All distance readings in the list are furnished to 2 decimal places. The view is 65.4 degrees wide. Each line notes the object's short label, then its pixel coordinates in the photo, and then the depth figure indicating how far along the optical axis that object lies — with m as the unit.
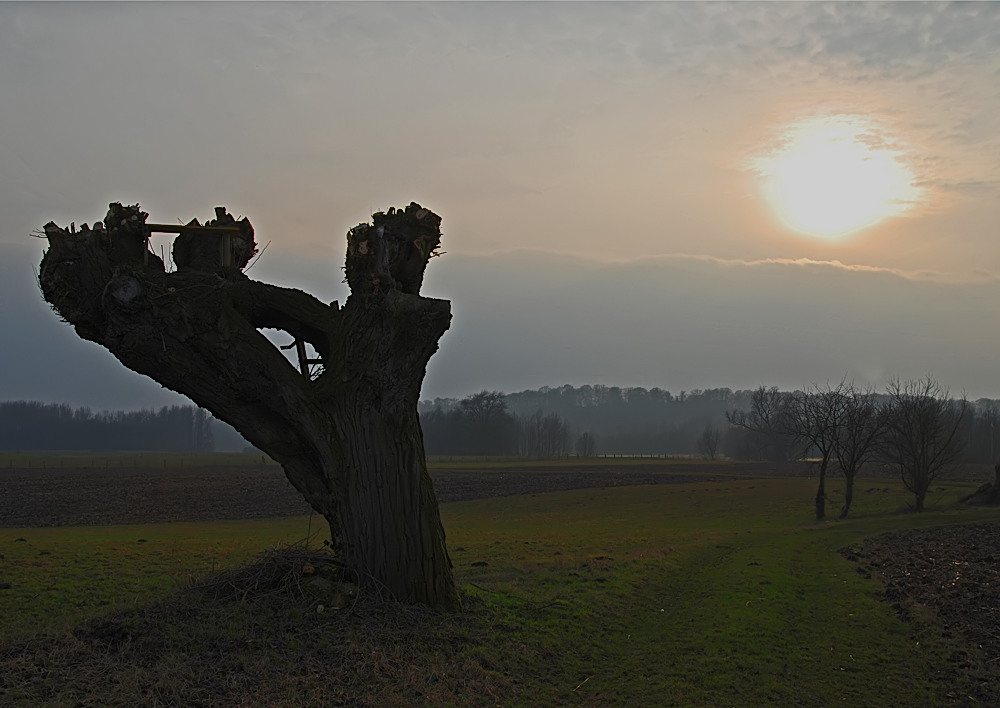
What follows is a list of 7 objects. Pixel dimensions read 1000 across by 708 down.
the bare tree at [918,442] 40.66
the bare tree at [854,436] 39.72
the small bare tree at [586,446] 179.18
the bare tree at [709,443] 152.06
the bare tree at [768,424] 118.06
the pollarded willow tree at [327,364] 11.32
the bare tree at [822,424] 37.97
